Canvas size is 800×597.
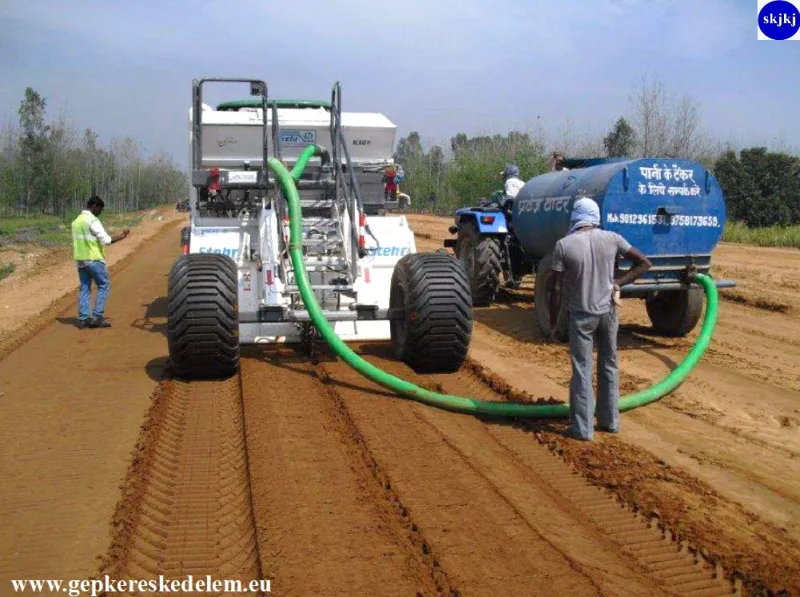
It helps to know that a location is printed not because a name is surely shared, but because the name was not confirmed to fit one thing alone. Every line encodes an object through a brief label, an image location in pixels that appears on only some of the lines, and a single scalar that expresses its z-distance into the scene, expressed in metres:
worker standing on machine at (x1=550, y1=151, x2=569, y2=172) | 11.48
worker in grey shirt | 5.97
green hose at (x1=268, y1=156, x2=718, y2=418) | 6.42
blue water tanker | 8.88
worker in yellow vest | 10.51
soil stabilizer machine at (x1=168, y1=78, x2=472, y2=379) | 7.34
